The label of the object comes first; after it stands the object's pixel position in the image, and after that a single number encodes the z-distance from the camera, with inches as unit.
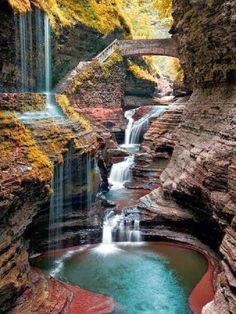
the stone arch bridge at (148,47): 1433.3
